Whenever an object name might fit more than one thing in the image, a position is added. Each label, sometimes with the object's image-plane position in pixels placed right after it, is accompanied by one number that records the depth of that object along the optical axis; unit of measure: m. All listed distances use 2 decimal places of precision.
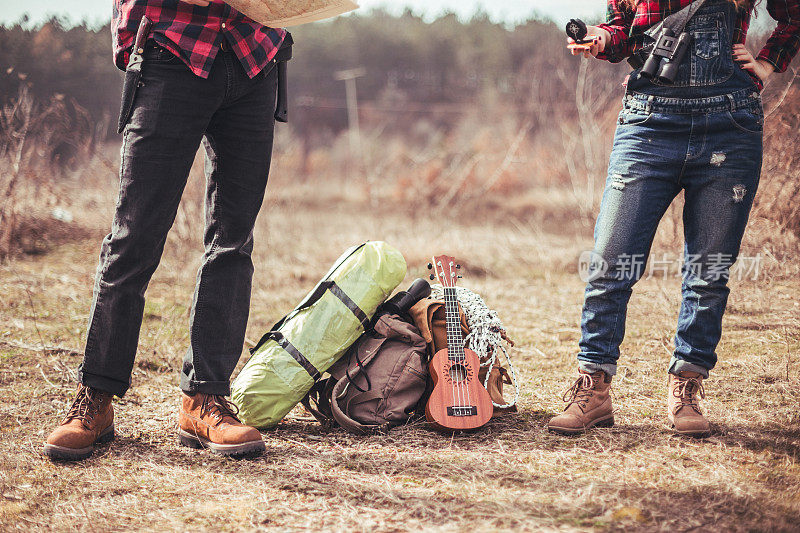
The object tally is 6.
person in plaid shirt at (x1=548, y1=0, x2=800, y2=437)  2.33
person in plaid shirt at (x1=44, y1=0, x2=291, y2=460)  2.14
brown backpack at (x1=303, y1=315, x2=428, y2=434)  2.62
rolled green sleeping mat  2.59
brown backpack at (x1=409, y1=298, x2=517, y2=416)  2.73
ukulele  2.54
